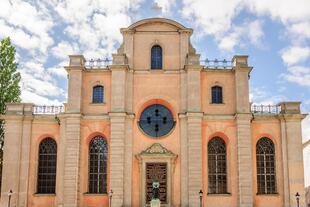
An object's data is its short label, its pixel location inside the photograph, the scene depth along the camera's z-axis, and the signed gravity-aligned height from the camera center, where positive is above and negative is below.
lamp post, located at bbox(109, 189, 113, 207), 20.79 -2.39
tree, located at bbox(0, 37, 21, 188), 24.96 +6.15
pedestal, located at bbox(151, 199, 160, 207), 19.91 -2.74
